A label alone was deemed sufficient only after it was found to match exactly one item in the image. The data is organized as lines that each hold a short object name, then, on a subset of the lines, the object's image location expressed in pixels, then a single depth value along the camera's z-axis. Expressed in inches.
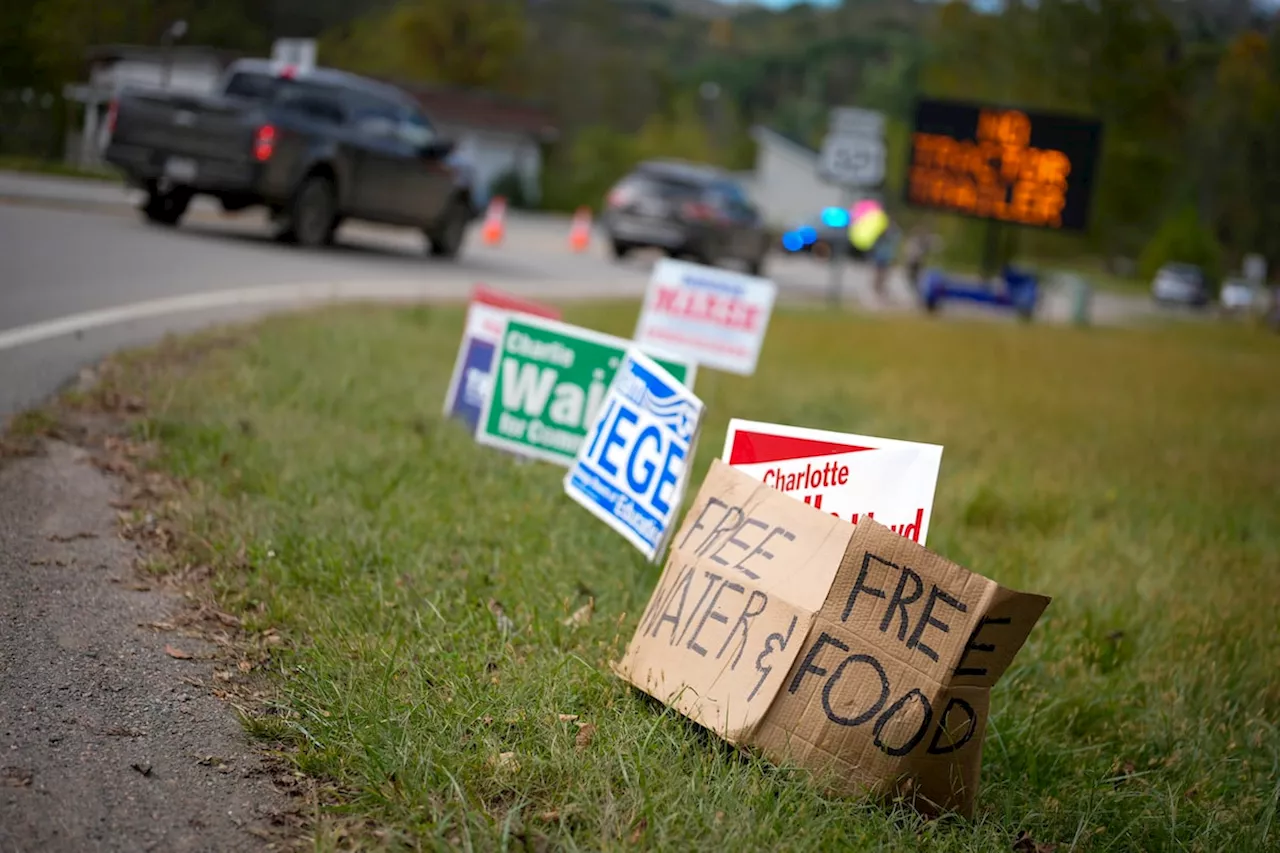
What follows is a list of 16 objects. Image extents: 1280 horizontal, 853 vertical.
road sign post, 839.7
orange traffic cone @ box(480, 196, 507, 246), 1119.8
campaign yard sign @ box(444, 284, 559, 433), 307.4
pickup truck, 634.8
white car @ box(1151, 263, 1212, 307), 2247.8
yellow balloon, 935.7
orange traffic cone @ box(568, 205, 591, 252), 1180.7
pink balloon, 974.4
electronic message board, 1048.2
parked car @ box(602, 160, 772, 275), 994.7
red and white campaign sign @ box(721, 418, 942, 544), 163.6
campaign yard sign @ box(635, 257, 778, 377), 349.4
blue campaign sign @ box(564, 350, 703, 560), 209.8
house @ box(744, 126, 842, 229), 3309.5
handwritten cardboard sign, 149.1
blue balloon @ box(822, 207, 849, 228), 903.9
